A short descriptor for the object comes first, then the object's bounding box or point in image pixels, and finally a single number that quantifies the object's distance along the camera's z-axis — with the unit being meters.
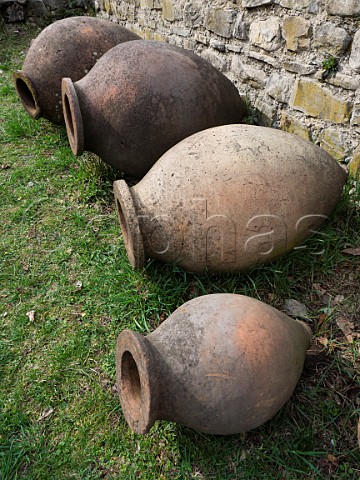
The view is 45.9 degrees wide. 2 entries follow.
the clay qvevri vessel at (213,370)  1.62
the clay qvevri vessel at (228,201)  2.20
